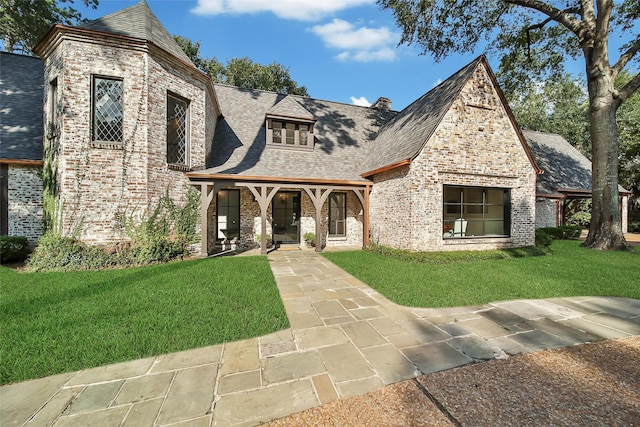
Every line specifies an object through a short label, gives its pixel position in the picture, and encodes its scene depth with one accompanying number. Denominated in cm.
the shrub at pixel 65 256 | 649
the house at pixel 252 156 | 716
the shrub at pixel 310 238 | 1078
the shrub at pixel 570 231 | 1355
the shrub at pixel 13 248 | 702
